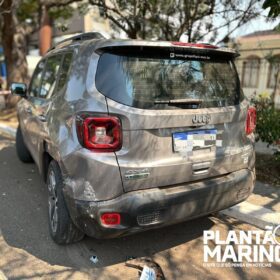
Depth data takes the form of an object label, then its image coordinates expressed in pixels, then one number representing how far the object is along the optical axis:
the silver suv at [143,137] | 2.50
